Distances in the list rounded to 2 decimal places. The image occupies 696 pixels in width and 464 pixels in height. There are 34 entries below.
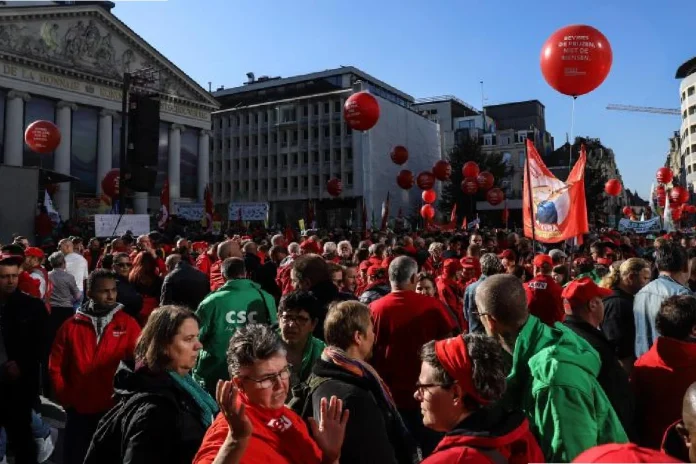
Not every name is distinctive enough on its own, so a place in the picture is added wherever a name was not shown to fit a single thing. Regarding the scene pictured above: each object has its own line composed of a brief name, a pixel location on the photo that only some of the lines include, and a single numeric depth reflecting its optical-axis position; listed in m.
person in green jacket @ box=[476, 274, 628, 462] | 2.62
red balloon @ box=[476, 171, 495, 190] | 27.66
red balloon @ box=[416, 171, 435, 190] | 25.50
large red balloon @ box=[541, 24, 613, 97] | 8.25
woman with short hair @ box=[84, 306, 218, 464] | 2.41
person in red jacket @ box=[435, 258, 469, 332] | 6.90
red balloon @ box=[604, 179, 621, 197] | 24.72
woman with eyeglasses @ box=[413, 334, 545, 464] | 2.00
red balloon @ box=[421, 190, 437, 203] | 27.50
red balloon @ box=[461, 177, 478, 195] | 26.01
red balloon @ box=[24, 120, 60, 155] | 18.92
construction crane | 133.62
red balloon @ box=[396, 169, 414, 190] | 23.02
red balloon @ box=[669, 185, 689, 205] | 24.34
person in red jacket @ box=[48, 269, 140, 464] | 4.21
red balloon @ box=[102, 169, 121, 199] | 27.92
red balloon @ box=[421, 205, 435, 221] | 25.86
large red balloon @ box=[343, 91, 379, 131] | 13.68
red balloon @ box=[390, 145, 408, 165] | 21.51
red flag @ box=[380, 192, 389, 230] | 23.88
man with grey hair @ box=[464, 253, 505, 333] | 6.07
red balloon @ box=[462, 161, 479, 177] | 25.52
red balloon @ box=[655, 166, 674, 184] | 26.64
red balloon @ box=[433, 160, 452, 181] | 24.91
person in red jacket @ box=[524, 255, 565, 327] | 5.12
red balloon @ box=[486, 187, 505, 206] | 28.51
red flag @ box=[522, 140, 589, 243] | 8.47
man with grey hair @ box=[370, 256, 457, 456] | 4.60
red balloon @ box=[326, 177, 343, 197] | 25.34
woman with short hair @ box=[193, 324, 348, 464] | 2.14
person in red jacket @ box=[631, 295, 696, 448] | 3.24
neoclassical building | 38.28
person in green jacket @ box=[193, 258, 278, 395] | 4.81
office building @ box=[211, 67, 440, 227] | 61.25
